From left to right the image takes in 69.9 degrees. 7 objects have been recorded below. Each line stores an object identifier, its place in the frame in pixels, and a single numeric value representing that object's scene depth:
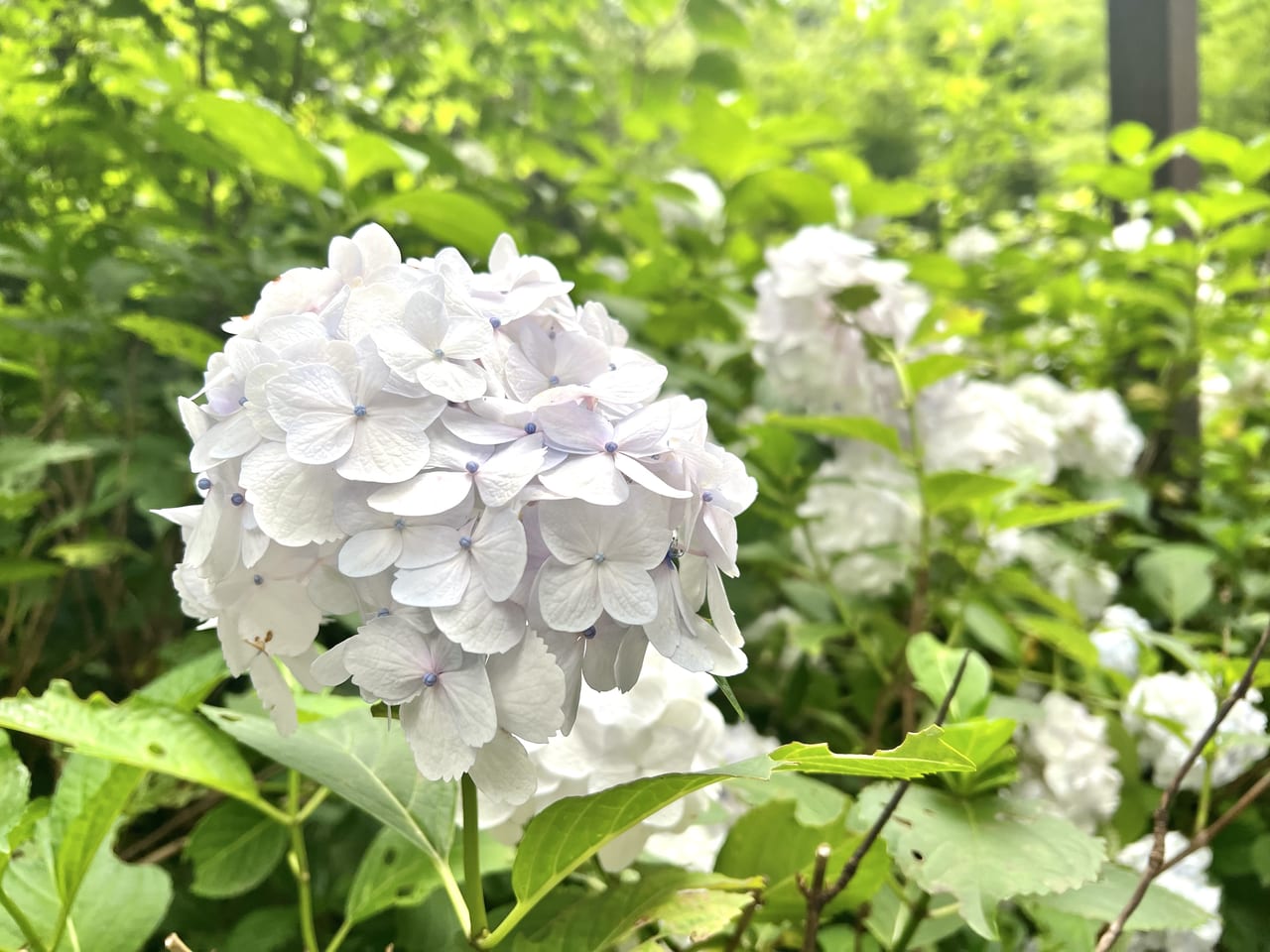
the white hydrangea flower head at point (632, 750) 0.55
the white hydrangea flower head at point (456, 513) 0.37
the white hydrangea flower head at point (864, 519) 1.08
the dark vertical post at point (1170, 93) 1.59
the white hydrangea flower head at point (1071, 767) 0.93
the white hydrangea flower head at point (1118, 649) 1.08
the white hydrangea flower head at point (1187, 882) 0.86
